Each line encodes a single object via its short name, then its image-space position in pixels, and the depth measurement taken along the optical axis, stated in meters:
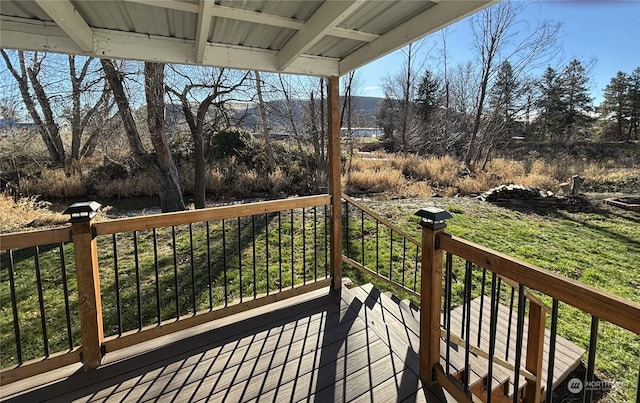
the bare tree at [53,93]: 6.77
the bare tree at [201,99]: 7.37
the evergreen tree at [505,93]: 12.36
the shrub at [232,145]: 11.37
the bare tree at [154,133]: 6.48
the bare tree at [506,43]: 11.27
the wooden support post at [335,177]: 2.74
